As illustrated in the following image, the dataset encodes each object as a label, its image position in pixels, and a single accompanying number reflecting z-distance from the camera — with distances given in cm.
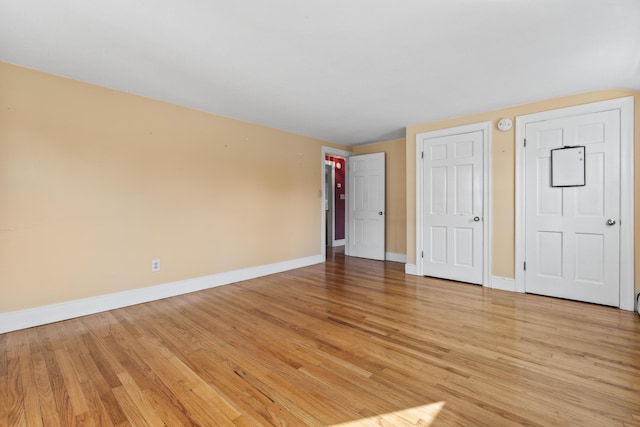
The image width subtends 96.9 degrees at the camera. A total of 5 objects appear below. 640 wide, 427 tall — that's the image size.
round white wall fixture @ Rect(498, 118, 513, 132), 363
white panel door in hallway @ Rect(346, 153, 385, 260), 567
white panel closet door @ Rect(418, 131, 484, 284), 394
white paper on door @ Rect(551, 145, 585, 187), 320
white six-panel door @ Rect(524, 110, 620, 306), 306
